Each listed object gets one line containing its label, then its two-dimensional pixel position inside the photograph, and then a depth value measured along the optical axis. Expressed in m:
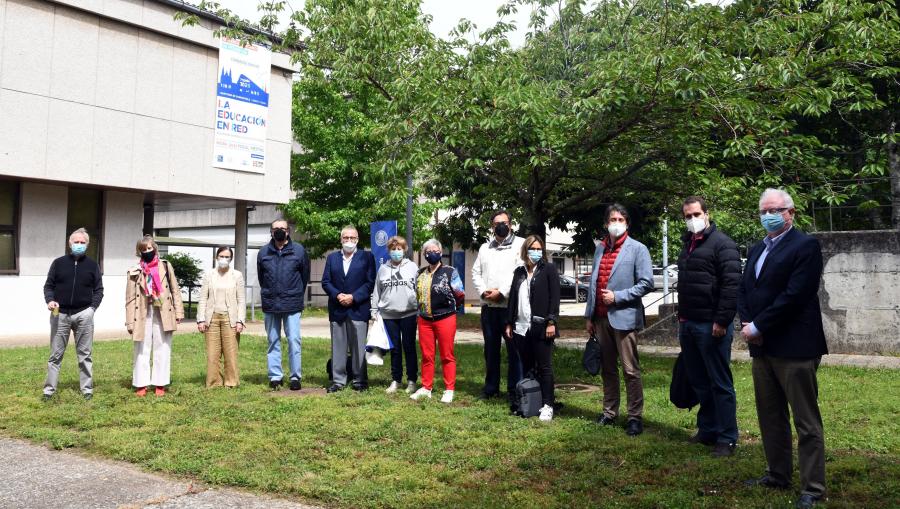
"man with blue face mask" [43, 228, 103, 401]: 8.18
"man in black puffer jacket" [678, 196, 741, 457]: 5.82
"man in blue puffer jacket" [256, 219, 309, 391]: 9.04
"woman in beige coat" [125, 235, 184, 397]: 8.57
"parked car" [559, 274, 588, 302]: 35.84
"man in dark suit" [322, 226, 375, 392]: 8.87
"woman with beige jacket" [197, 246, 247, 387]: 9.05
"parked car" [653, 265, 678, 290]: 38.30
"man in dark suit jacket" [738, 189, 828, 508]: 4.62
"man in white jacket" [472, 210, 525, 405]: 7.96
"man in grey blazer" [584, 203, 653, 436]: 6.57
